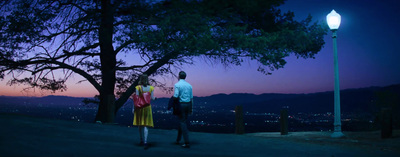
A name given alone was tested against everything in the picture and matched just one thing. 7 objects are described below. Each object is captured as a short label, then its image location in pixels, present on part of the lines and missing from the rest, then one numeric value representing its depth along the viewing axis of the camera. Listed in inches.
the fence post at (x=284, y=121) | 509.0
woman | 328.8
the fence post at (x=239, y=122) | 490.0
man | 332.2
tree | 527.2
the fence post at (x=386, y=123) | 442.3
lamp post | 452.4
